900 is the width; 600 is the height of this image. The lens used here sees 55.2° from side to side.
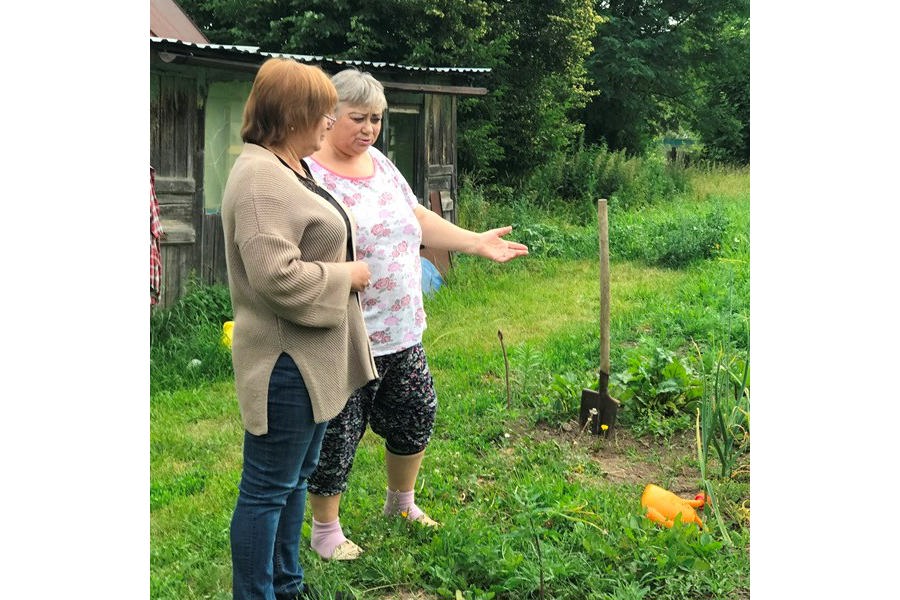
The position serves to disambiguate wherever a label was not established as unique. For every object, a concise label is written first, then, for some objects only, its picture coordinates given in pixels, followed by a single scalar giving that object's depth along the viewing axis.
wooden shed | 6.55
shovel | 4.11
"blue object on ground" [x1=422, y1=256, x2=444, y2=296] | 7.73
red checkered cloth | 4.43
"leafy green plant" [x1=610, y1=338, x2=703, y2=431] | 4.31
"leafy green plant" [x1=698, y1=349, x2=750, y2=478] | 3.32
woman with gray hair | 2.65
